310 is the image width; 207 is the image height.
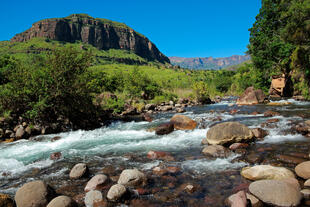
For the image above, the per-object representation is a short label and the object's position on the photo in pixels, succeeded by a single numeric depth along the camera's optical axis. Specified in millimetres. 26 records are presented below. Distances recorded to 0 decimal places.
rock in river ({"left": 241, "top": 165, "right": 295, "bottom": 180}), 5941
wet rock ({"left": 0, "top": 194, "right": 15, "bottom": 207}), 5051
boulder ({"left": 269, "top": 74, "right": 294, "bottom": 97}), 34359
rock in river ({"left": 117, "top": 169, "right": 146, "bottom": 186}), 6340
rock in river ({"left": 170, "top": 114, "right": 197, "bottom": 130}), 14820
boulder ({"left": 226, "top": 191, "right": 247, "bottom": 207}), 4669
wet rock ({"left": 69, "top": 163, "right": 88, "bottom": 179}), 7199
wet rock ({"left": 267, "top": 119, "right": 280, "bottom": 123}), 14147
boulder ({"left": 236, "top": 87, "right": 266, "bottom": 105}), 28758
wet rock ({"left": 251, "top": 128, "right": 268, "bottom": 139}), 10798
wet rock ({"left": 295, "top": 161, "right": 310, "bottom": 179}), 5847
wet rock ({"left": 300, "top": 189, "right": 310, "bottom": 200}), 4859
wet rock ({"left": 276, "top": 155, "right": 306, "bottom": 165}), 7281
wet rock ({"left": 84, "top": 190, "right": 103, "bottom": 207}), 5363
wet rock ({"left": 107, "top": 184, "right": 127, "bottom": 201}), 5480
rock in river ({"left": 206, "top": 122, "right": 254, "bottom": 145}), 9789
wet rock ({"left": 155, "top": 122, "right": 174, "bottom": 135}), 14026
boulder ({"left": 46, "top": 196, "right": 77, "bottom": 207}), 4973
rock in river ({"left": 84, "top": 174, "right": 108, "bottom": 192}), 6238
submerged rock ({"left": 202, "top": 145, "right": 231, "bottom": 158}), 8555
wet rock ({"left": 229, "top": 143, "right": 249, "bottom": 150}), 9263
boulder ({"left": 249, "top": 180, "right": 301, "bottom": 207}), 4711
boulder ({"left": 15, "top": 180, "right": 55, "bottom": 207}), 5254
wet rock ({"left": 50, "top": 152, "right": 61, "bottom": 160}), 9766
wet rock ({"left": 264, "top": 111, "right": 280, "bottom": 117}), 17156
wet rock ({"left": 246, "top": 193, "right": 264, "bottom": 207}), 4805
